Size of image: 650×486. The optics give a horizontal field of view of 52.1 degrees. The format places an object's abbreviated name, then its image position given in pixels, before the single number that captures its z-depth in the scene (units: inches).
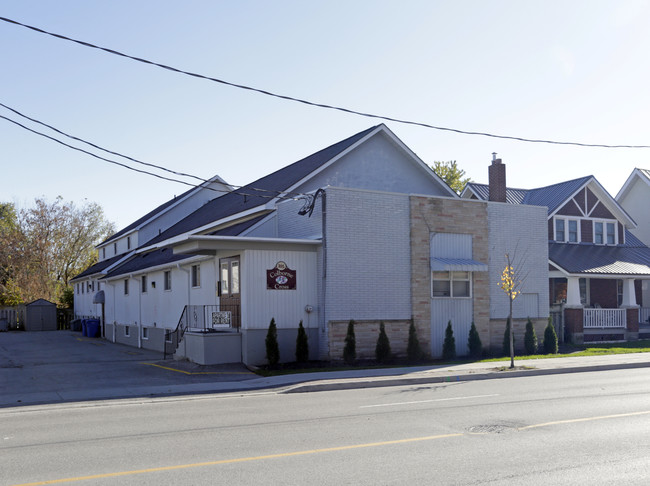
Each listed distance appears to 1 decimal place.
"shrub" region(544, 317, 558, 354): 978.1
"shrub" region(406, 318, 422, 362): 855.1
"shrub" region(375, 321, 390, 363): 833.5
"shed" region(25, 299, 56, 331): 1866.4
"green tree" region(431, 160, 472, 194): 2315.5
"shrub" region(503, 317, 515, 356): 933.4
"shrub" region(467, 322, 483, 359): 901.8
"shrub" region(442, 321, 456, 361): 881.5
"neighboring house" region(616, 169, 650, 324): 1631.4
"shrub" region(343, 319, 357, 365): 813.2
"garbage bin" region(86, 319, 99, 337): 1553.9
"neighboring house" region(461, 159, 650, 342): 1167.0
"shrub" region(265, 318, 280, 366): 783.7
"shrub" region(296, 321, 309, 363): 797.9
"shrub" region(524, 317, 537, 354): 962.1
